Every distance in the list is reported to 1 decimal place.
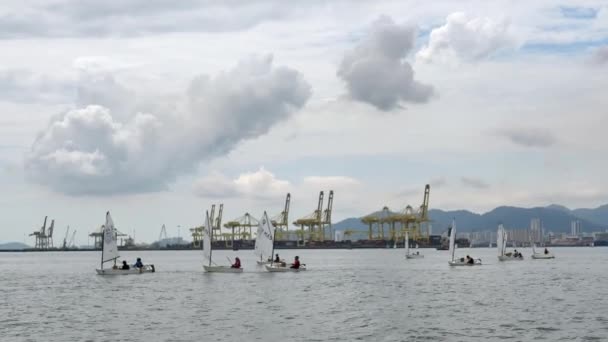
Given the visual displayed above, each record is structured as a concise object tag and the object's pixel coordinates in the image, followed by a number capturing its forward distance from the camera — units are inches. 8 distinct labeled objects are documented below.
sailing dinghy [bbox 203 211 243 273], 3516.2
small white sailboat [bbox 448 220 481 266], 4463.6
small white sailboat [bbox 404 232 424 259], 6627.0
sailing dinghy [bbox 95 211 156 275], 3344.5
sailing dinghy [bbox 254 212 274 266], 3408.0
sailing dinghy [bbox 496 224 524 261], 5098.4
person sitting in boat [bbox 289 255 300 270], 3632.9
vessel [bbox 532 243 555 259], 5891.7
